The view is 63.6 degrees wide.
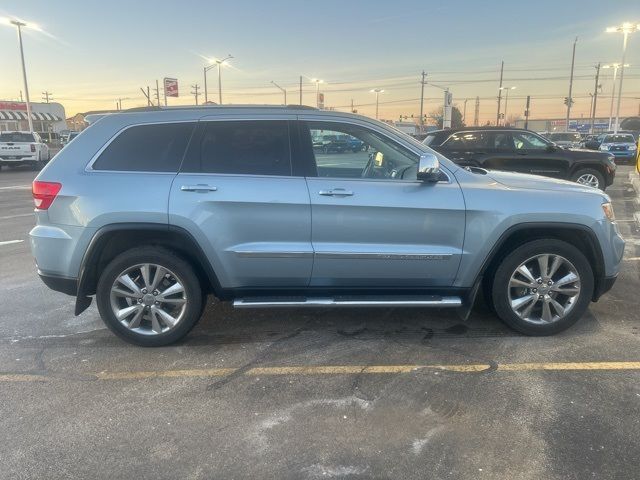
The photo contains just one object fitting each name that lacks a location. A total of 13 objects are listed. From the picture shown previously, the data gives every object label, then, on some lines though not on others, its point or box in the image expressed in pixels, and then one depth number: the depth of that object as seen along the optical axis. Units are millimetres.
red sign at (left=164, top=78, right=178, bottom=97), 45353
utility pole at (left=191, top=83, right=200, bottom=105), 69300
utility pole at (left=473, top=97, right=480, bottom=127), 114931
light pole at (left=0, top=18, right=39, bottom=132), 34716
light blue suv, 3982
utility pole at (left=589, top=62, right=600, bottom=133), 66812
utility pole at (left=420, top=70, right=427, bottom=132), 62481
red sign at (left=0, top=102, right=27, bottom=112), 59156
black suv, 11961
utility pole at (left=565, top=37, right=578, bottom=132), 53141
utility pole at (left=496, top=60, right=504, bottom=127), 63959
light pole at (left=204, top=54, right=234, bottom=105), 43294
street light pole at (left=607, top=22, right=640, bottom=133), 37938
